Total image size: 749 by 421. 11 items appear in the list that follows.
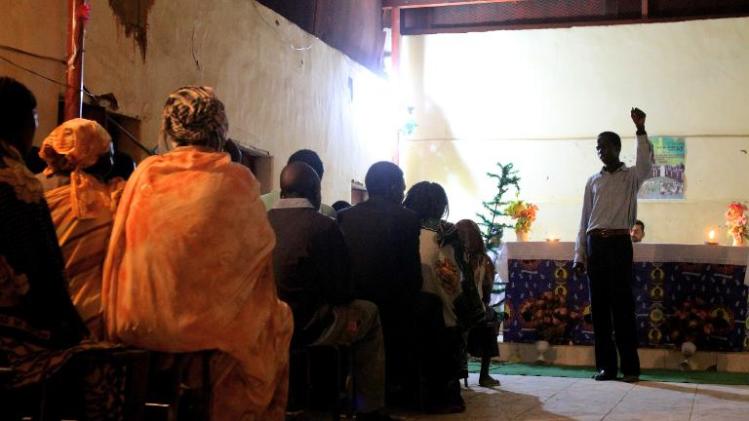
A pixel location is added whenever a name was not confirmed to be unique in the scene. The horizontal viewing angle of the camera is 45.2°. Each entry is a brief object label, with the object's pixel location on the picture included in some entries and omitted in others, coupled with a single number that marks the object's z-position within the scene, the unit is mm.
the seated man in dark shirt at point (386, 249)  4645
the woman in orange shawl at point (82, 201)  2943
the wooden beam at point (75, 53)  5609
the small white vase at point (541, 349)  7730
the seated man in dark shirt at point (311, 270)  3941
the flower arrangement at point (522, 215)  8250
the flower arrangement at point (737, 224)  8539
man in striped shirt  6703
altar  7387
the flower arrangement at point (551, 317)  7730
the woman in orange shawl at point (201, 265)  2791
